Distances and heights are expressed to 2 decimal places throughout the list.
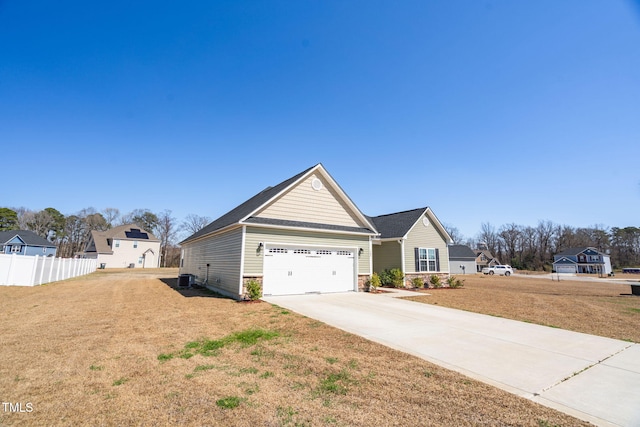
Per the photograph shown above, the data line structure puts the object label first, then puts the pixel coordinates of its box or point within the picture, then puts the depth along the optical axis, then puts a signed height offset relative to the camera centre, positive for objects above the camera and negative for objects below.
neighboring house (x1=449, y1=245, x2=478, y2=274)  50.50 -0.33
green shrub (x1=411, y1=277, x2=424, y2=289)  19.28 -1.62
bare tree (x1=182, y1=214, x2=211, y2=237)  59.91 +6.60
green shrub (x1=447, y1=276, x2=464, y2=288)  20.70 -1.76
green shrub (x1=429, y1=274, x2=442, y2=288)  20.23 -1.60
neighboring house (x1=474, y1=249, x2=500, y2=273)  65.44 -0.33
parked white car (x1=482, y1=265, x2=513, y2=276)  48.86 -2.01
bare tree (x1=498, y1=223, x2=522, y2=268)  76.00 +5.01
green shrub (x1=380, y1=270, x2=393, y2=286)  19.27 -1.45
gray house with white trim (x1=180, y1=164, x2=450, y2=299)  12.82 +0.57
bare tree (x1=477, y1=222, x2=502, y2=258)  79.56 +5.19
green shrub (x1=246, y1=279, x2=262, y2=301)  11.94 -1.47
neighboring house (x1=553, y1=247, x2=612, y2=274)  59.31 -0.26
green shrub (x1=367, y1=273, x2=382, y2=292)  15.76 -1.38
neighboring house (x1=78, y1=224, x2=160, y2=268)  43.31 +0.75
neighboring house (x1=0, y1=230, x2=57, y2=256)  37.06 +1.09
